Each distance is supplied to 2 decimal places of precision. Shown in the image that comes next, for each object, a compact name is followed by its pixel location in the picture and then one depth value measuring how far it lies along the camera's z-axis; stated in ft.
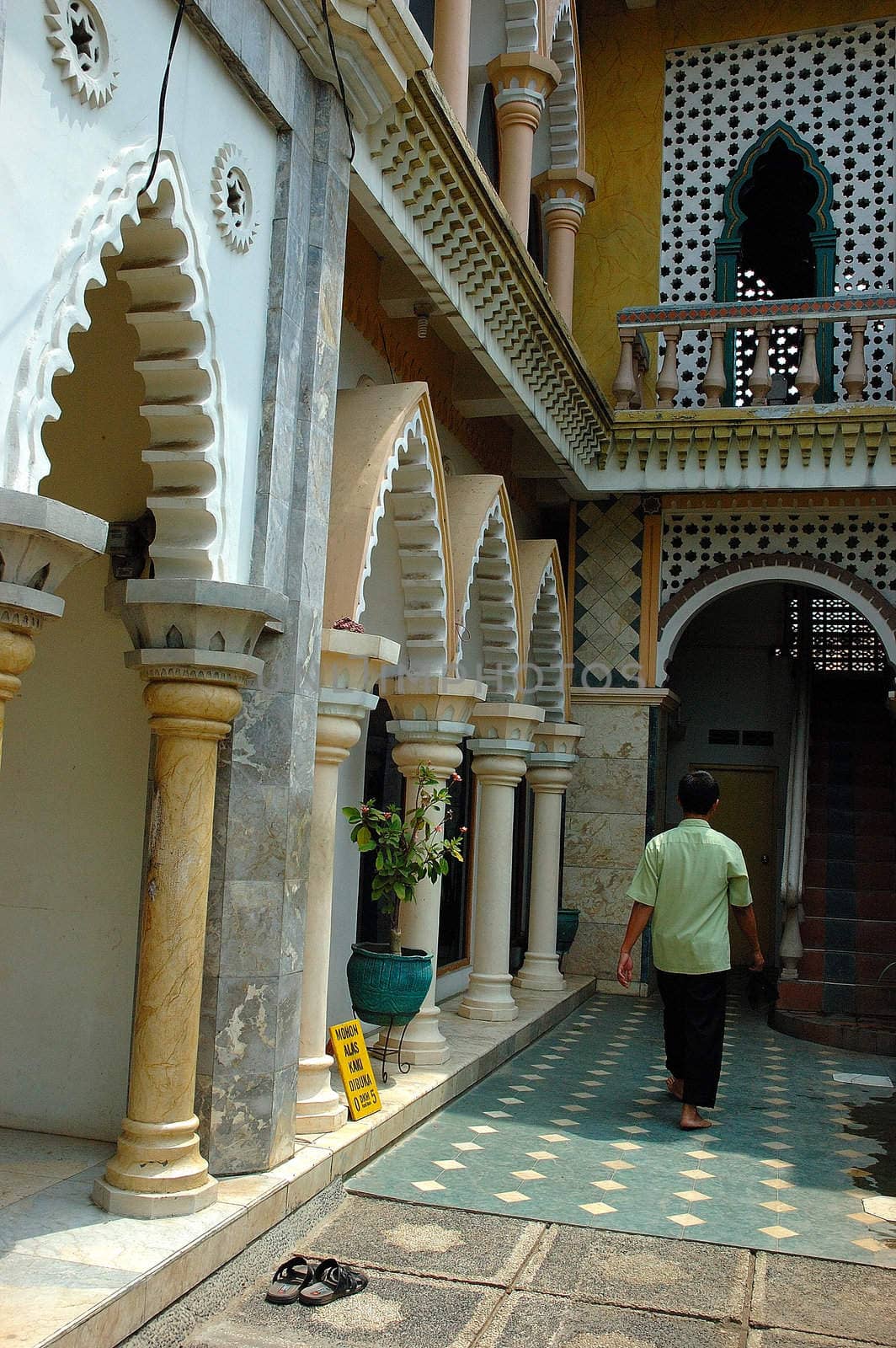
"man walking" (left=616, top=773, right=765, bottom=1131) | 18.21
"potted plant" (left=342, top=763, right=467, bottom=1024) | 18.20
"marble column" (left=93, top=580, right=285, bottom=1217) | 11.92
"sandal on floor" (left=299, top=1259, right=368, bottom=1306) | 11.47
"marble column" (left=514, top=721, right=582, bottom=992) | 29.22
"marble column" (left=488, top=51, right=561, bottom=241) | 24.20
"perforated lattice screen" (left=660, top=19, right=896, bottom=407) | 32.04
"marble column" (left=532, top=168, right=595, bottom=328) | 30.12
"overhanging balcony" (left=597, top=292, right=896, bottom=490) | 29.12
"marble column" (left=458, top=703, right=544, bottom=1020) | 24.81
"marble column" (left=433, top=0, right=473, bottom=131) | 19.92
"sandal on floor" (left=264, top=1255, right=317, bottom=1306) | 11.48
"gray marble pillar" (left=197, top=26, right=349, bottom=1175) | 13.12
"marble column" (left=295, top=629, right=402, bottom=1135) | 15.29
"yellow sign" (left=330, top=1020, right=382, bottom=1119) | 15.94
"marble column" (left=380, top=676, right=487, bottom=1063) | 20.20
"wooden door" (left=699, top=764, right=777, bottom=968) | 40.63
